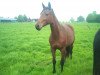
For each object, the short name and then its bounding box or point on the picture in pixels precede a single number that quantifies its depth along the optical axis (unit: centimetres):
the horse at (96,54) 181
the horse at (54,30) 302
